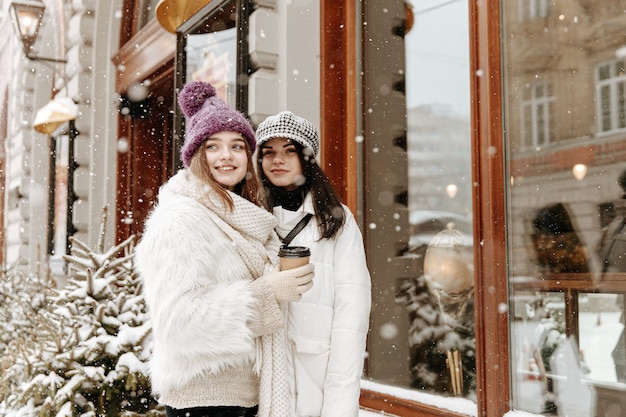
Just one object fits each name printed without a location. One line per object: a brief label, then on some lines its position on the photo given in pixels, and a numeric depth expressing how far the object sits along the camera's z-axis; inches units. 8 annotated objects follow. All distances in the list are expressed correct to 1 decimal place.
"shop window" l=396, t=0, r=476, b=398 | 159.9
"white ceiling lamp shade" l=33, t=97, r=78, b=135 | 307.9
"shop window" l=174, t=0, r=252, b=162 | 186.1
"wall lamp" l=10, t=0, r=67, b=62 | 347.9
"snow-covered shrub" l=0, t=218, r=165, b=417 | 138.6
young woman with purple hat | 82.3
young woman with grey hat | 92.5
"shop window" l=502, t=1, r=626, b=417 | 132.8
